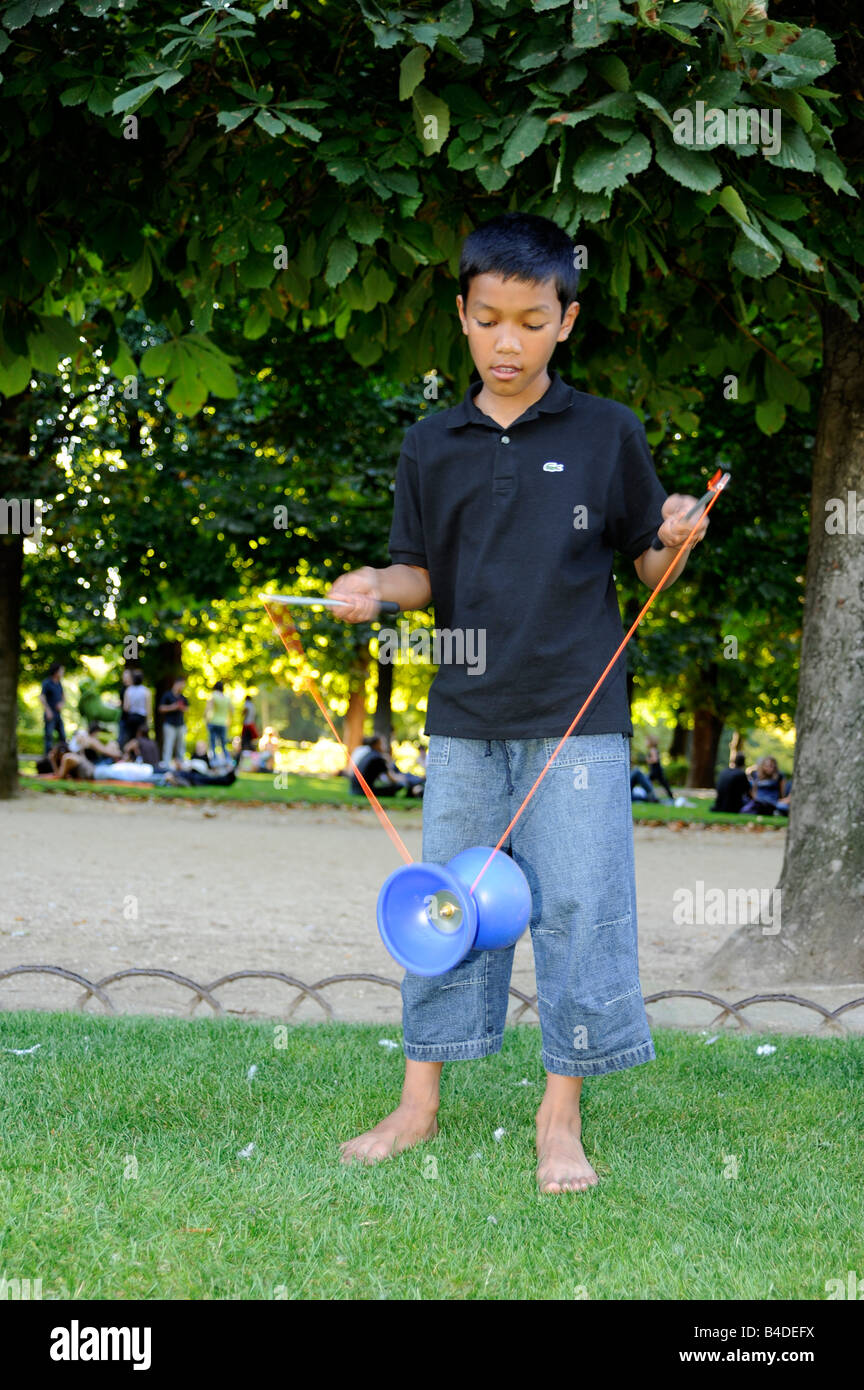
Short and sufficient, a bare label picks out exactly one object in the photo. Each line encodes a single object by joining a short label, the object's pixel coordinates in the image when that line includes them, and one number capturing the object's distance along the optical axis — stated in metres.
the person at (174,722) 20.80
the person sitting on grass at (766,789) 18.19
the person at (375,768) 16.94
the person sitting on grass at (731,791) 17.94
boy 3.12
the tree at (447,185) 3.93
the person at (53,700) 21.41
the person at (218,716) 21.09
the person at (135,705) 21.33
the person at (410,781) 18.31
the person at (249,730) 30.61
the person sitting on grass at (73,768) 18.89
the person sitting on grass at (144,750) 20.75
